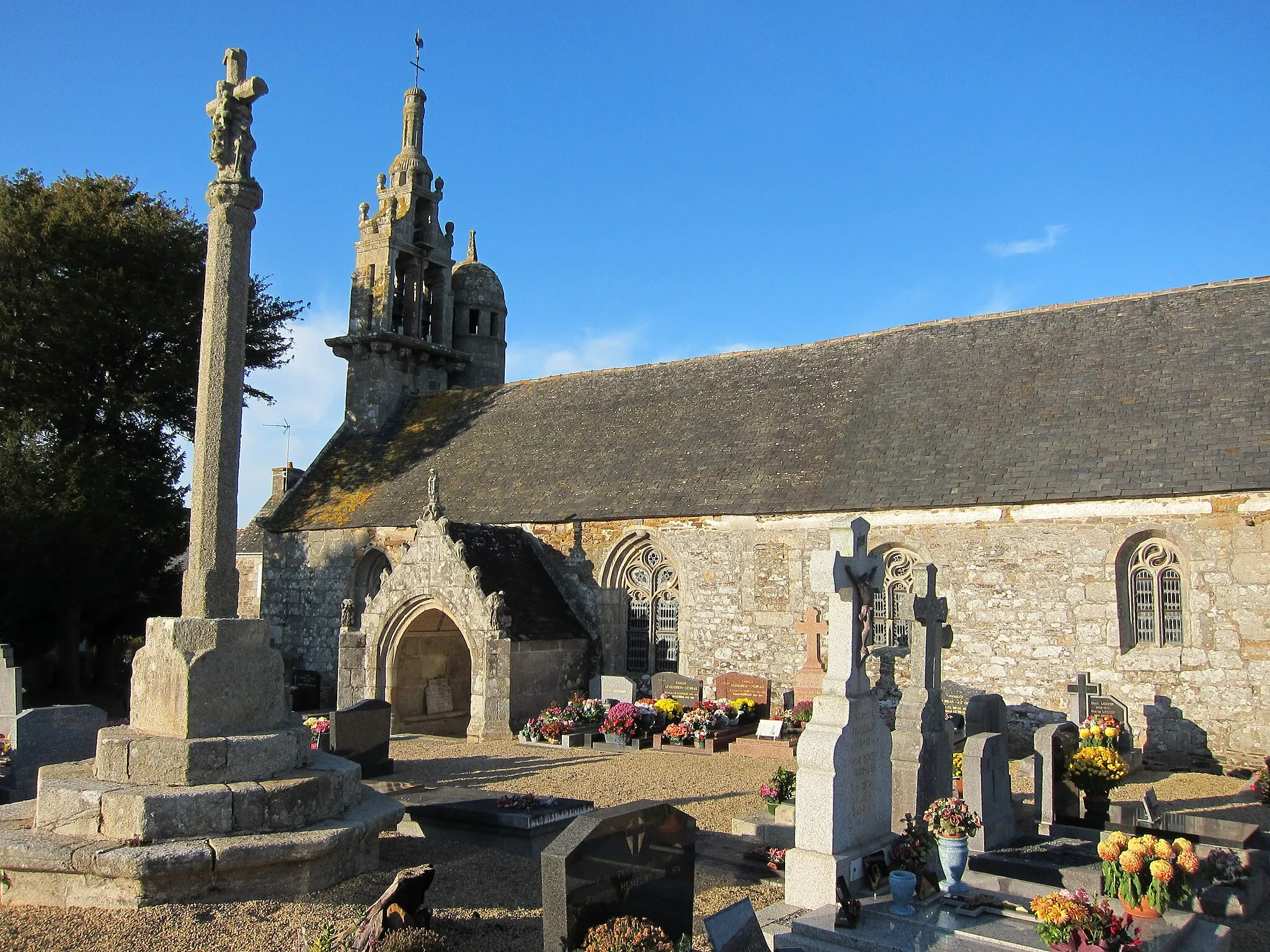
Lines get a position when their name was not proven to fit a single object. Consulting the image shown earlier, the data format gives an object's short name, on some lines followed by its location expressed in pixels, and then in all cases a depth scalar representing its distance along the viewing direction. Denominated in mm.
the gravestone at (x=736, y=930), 5523
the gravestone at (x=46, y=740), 10258
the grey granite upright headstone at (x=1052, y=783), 10297
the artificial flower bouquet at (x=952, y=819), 7352
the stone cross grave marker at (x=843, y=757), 7172
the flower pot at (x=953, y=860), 7270
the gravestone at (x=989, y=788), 9156
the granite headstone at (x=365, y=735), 13250
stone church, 15172
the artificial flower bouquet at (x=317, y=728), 13626
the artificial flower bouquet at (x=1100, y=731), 12609
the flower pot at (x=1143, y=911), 6758
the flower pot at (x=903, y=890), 6730
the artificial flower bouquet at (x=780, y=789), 10172
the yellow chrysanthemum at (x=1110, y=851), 7113
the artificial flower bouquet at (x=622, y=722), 16562
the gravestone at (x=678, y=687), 17844
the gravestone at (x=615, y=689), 17875
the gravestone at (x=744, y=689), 17375
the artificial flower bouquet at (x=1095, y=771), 10469
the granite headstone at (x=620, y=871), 5742
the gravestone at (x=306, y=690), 22469
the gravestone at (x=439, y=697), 20266
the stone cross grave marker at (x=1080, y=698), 14680
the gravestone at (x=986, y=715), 12023
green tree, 22703
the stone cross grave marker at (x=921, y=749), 9719
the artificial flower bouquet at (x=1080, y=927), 5734
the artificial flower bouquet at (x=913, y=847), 7164
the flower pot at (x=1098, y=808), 10461
